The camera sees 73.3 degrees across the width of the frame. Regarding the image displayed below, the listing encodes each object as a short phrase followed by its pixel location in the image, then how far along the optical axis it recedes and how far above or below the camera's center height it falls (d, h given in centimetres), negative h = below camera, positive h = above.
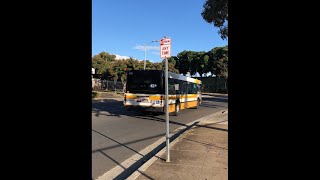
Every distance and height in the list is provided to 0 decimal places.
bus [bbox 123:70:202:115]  1114 -10
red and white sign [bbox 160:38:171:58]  471 +93
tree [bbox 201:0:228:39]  1076 +396
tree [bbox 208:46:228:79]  5074 +704
